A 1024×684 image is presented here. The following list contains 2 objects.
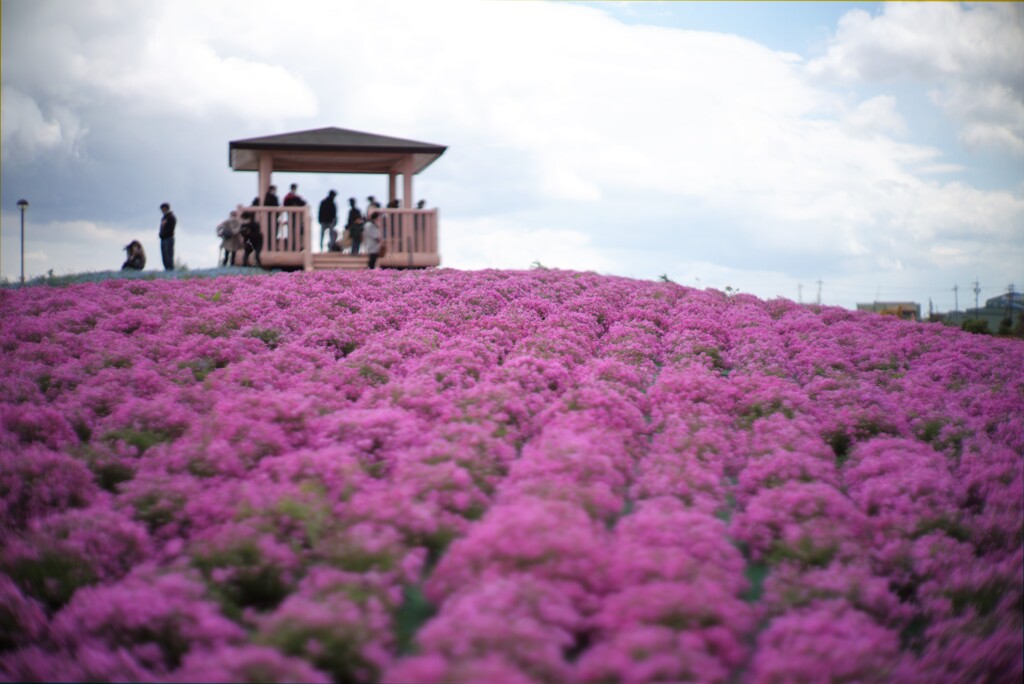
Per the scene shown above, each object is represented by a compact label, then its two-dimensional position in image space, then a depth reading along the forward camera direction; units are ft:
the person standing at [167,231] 90.07
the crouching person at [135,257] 93.04
